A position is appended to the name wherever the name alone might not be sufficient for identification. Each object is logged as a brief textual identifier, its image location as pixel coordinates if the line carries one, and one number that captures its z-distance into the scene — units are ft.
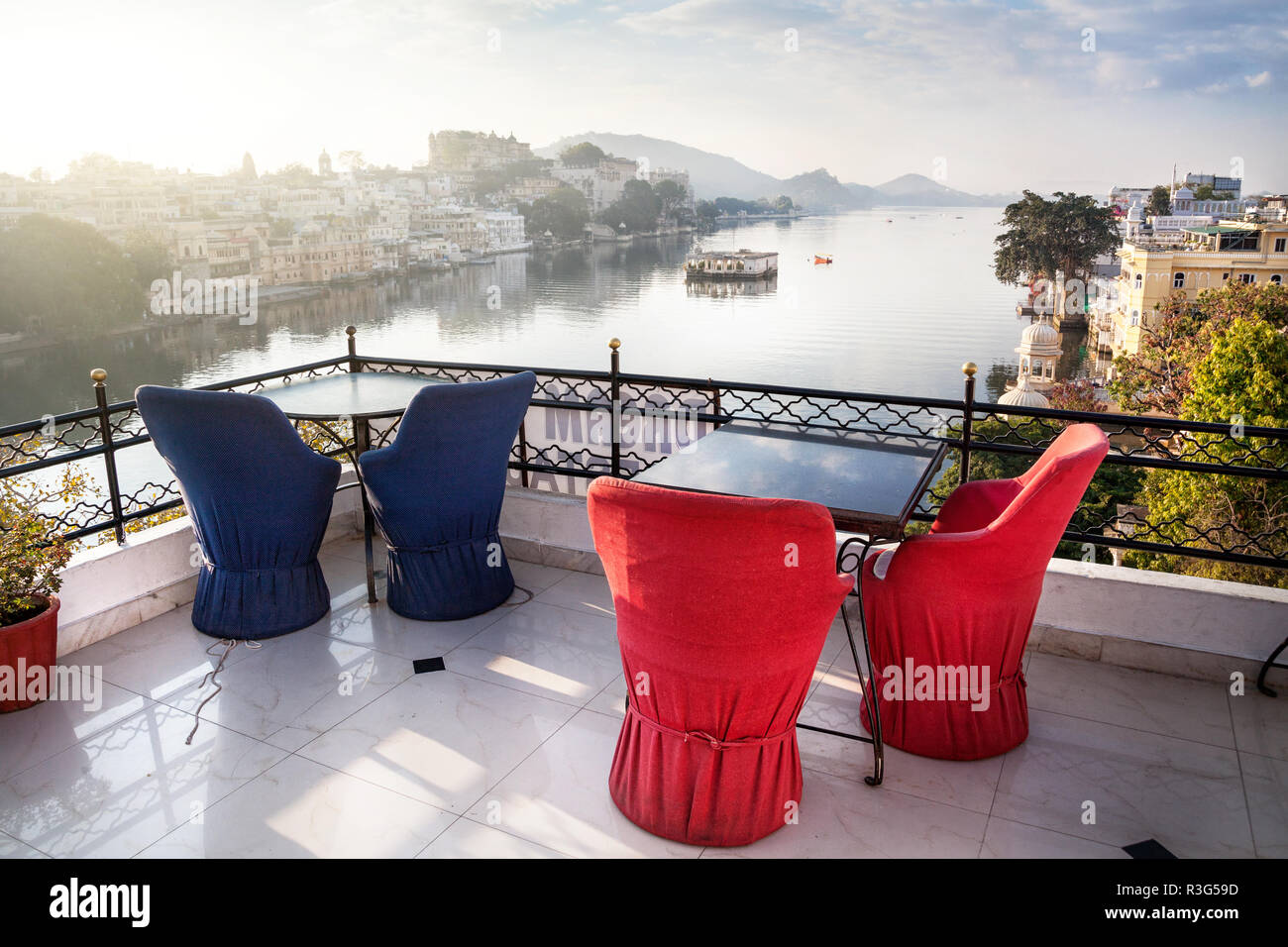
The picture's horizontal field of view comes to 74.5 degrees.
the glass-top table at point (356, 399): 10.70
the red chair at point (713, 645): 5.60
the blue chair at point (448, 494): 10.16
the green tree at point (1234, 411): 62.85
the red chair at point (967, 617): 7.06
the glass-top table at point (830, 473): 6.77
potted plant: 8.69
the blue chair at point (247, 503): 9.48
